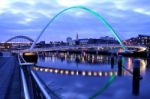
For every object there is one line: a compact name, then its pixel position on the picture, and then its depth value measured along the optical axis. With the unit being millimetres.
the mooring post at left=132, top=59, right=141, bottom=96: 14548
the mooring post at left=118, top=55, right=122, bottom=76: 23485
